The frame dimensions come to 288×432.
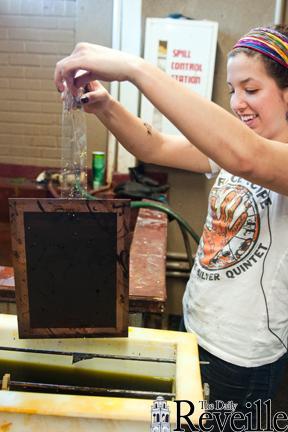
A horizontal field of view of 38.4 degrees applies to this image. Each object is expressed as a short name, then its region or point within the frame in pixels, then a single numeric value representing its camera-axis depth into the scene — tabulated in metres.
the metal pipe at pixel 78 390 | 0.67
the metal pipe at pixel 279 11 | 2.51
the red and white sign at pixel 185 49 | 2.49
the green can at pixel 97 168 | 2.71
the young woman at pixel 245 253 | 0.97
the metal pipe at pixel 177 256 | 2.91
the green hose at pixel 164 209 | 2.22
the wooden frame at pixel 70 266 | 0.68
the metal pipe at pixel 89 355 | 0.72
